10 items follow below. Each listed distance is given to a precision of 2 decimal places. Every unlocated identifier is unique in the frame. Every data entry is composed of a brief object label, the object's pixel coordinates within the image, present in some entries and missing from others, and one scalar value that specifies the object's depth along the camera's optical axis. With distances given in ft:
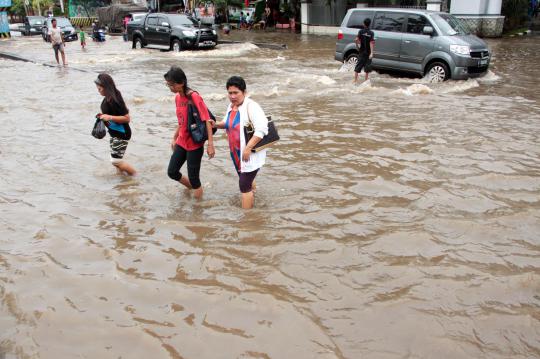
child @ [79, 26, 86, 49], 88.33
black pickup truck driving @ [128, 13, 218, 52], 70.03
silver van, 41.24
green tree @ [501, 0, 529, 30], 86.28
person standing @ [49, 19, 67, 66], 59.47
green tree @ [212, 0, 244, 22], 124.06
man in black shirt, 42.47
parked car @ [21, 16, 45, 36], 126.82
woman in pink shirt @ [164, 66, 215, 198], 16.69
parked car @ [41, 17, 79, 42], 104.22
